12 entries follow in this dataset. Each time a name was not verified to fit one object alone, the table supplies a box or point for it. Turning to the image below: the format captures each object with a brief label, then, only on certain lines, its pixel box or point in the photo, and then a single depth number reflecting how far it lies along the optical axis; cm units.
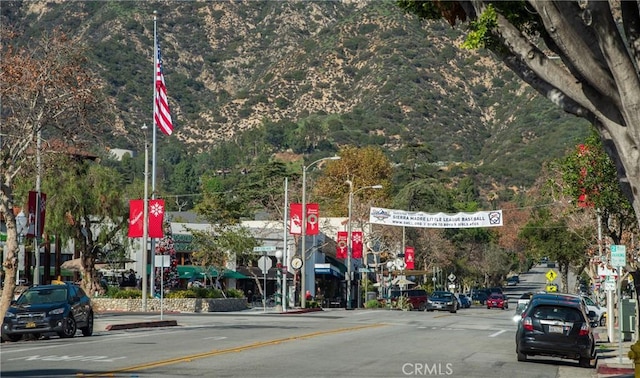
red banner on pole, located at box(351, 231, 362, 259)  8100
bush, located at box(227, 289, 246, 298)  6812
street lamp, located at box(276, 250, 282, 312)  6256
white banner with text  7006
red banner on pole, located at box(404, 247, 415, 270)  9175
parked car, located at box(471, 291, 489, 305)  10738
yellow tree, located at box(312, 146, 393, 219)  11619
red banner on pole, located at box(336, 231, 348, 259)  8107
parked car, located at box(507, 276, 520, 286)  17216
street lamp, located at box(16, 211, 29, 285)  5009
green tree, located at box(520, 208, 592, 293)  8550
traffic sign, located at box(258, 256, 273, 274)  5866
